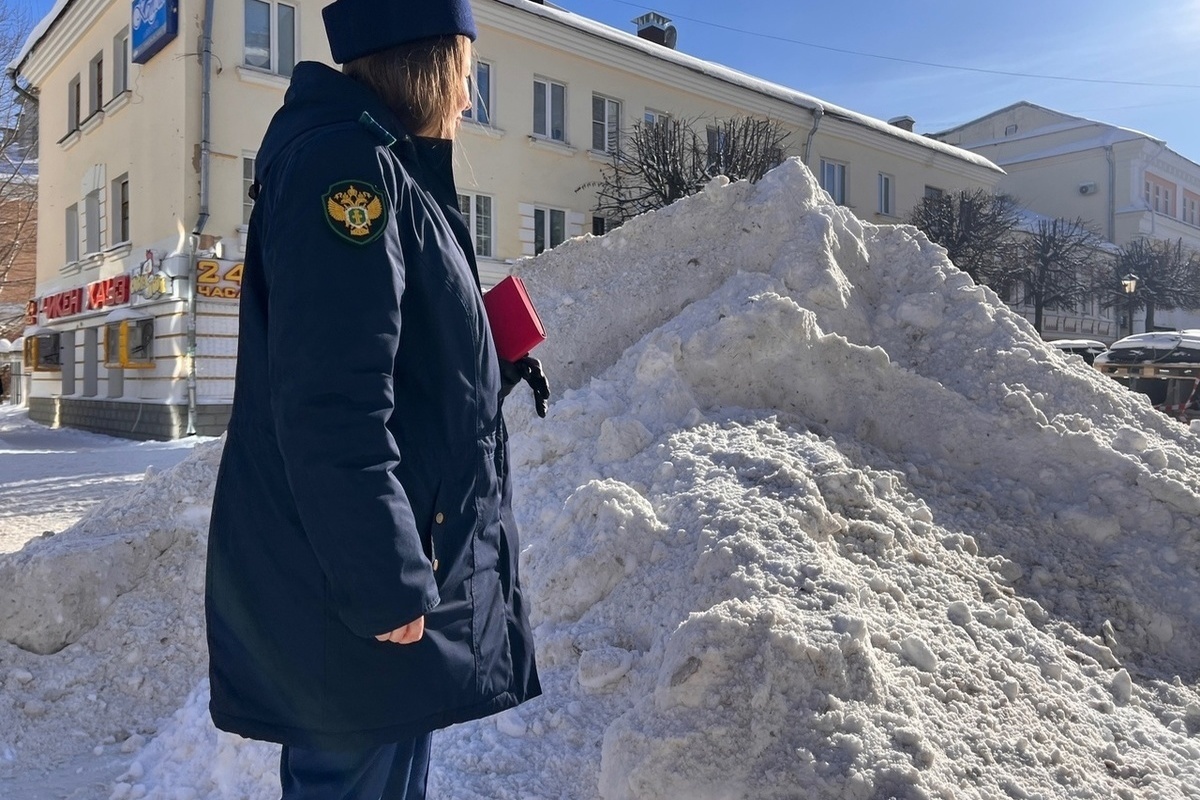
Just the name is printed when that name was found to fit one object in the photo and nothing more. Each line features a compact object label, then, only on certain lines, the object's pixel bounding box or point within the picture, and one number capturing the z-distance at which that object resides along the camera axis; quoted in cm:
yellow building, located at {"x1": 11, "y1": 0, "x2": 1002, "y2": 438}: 1249
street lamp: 2609
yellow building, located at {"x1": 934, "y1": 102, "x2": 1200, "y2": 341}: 3438
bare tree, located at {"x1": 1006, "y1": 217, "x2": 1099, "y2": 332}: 2769
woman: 126
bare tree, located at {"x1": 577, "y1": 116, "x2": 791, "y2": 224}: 1650
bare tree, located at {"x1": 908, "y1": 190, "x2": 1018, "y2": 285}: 2267
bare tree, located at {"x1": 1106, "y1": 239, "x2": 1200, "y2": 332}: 3105
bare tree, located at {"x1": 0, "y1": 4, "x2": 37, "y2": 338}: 1950
